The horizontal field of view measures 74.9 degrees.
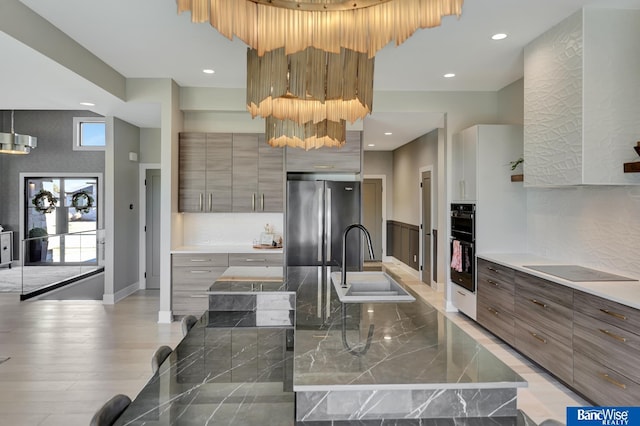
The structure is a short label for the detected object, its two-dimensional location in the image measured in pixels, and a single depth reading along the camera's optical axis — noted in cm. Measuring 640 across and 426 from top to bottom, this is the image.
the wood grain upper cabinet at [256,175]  548
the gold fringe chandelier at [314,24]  137
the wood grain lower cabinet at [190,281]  510
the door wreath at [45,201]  845
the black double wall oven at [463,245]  479
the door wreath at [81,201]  839
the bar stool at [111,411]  131
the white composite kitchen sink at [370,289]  227
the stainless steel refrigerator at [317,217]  544
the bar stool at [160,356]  184
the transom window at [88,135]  779
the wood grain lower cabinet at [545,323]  308
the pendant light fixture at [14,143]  656
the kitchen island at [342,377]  123
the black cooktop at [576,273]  313
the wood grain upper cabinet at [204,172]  539
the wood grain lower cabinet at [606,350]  247
